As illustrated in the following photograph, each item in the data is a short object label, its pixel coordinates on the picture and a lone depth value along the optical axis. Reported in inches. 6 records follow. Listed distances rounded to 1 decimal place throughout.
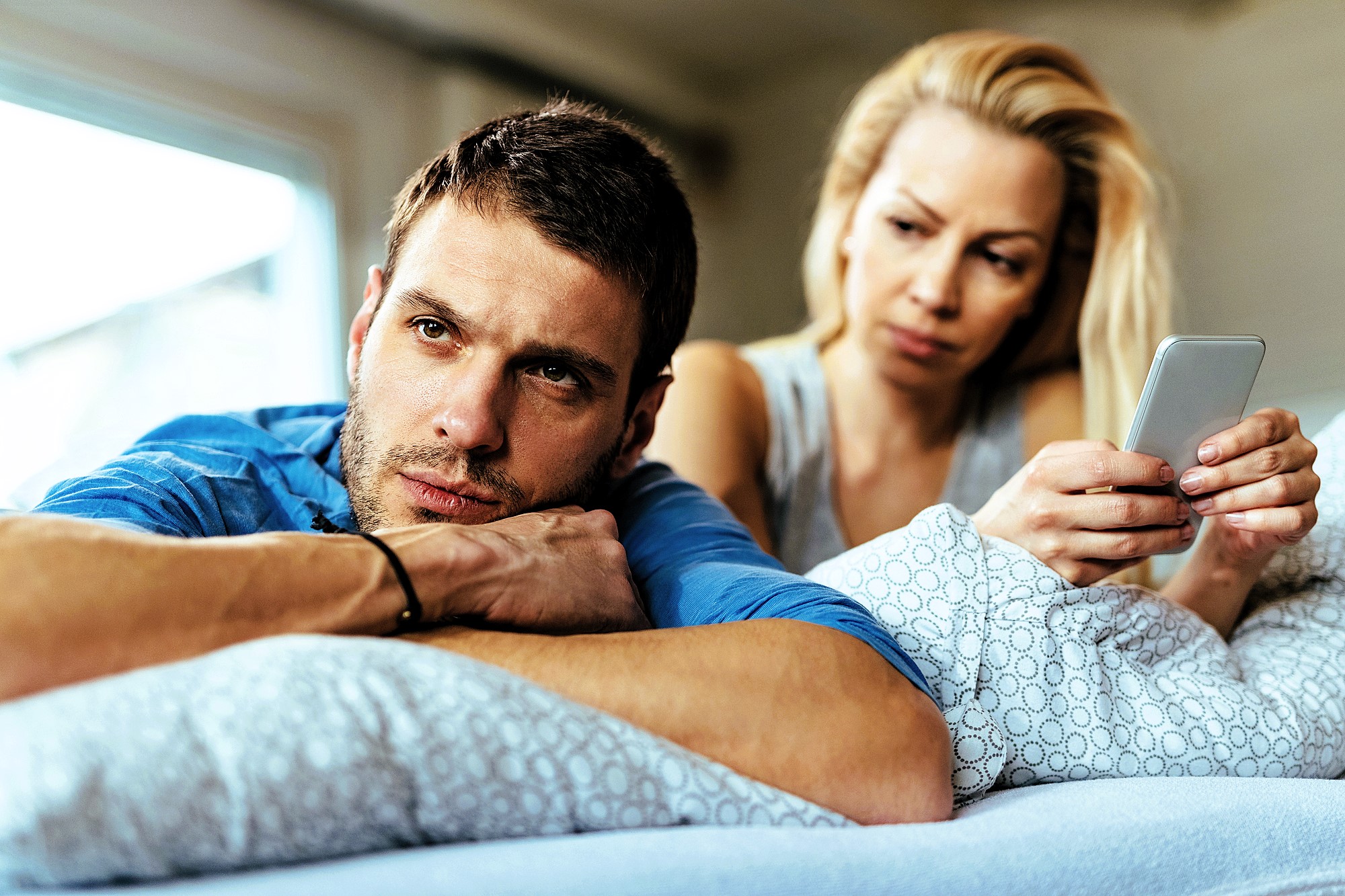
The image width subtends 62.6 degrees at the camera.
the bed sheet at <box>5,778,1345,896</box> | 21.2
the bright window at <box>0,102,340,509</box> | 83.4
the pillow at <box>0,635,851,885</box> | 19.8
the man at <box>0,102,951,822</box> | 25.8
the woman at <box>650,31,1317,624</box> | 65.9
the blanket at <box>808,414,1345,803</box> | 35.1
